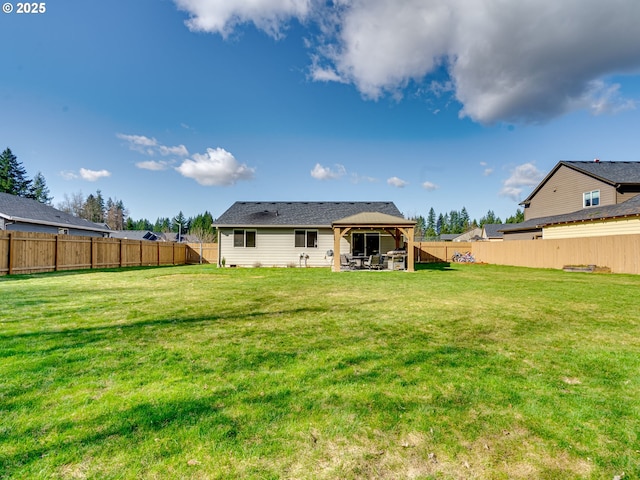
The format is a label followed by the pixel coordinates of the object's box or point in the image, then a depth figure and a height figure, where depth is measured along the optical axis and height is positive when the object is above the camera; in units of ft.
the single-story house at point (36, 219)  56.03 +7.13
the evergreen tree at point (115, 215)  198.65 +25.57
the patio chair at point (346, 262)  46.98 -2.40
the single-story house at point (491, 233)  126.50 +6.30
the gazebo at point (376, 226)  44.11 +3.39
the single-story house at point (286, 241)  56.49 +1.40
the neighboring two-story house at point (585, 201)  48.32 +9.70
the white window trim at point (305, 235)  57.06 +2.70
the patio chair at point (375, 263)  47.63 -2.46
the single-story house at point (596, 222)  44.88 +4.12
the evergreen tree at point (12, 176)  132.16 +35.92
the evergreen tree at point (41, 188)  155.74 +34.96
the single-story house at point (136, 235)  131.34 +7.86
